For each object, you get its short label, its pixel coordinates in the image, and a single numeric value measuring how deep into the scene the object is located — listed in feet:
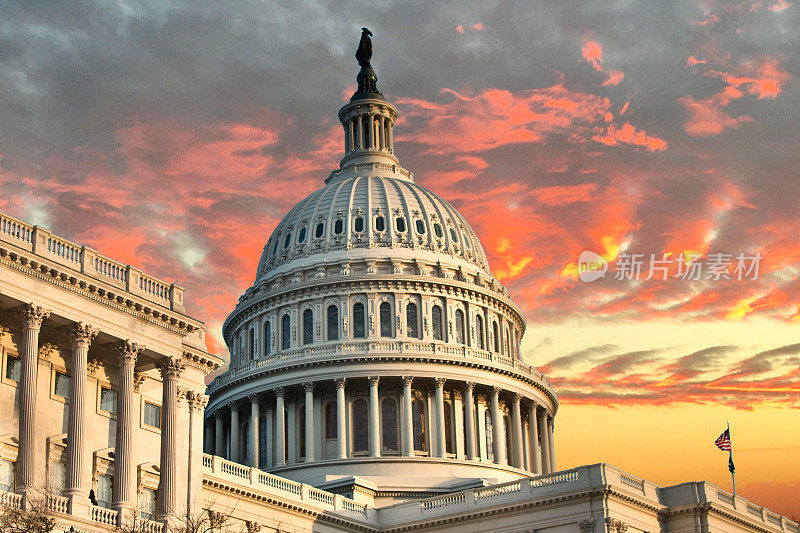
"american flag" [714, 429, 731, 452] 283.18
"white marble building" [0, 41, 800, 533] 160.97
